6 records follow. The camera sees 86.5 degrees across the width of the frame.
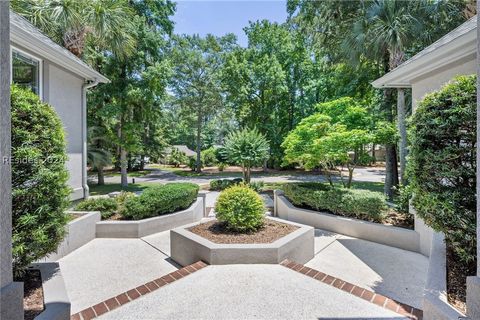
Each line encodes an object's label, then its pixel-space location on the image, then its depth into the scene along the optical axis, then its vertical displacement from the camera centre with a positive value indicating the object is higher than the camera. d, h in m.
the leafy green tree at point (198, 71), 24.27 +8.48
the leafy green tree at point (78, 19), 7.83 +4.48
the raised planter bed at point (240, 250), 4.41 -1.67
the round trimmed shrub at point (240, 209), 5.29 -1.09
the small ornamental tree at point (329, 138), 7.10 +0.58
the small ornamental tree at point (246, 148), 13.17 +0.51
